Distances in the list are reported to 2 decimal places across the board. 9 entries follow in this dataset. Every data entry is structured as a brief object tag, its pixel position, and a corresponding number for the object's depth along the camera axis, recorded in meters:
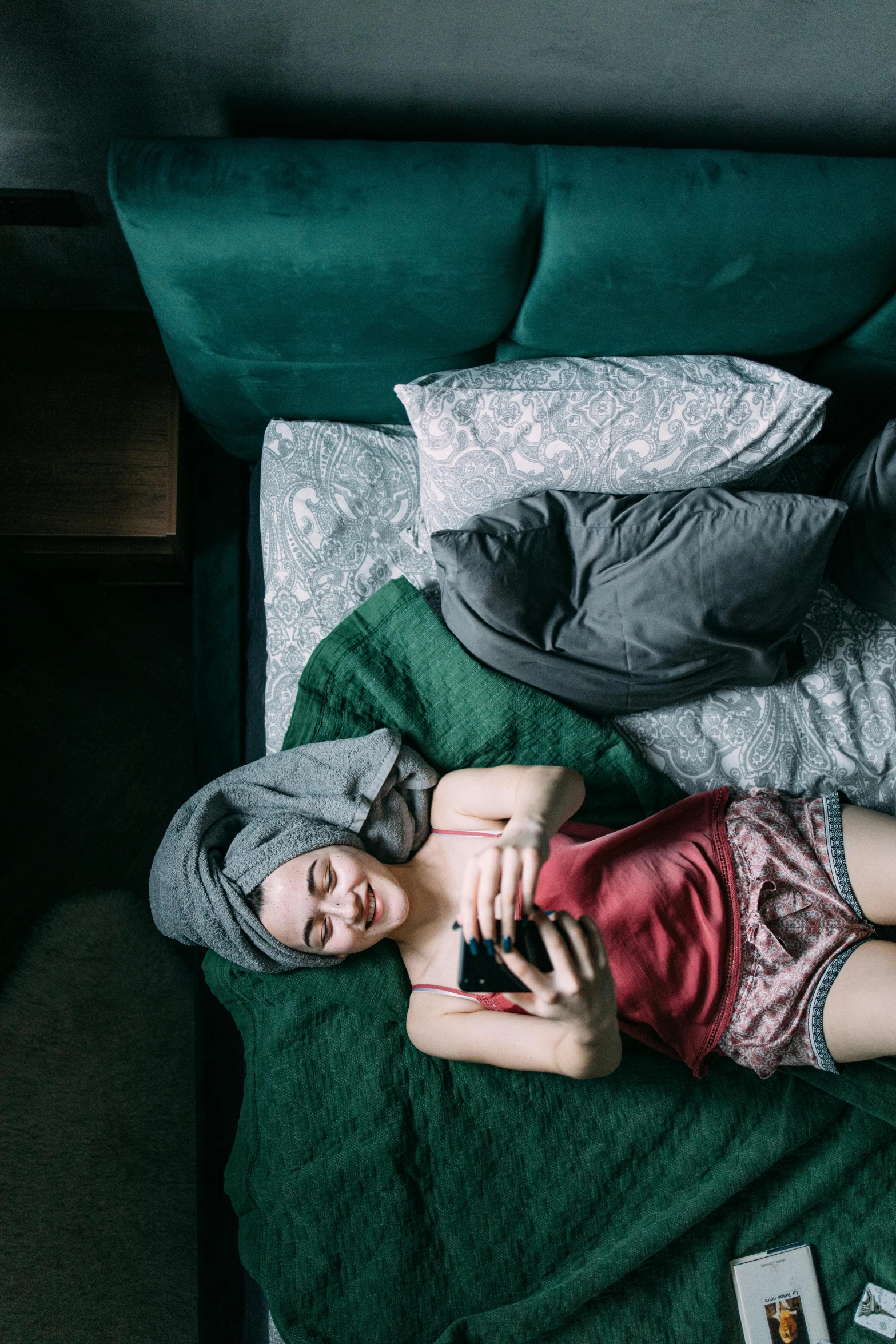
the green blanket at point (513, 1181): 1.25
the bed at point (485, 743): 1.24
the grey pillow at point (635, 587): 1.36
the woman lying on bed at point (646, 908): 1.26
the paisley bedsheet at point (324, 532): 1.54
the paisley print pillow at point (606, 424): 1.39
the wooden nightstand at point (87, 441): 1.62
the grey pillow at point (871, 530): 1.47
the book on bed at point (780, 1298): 1.27
